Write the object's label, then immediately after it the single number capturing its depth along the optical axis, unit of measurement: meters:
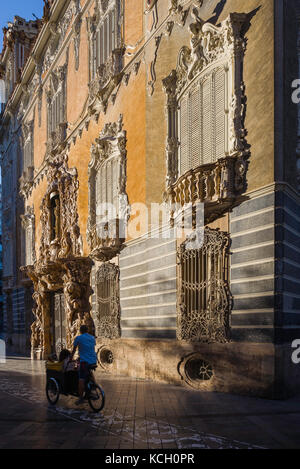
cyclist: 9.27
